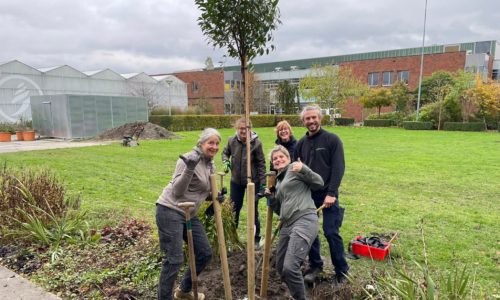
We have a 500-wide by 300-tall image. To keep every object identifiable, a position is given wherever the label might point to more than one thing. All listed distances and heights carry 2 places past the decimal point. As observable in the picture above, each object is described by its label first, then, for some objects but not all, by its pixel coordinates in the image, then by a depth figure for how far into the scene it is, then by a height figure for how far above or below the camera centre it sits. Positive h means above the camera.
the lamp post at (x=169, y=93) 39.76 +1.84
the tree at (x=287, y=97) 43.69 +1.38
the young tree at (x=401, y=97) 36.22 +1.03
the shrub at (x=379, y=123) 33.84 -1.61
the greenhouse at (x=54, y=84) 26.61 +2.21
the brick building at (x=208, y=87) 53.88 +3.41
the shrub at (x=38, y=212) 4.36 -1.40
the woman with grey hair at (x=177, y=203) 2.88 -0.81
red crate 4.11 -1.77
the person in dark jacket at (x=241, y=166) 4.47 -0.77
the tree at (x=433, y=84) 34.91 +2.38
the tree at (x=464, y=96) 28.09 +0.86
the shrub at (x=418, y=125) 29.13 -1.61
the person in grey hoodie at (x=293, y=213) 2.81 -0.94
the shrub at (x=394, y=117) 33.70 -1.05
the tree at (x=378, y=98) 36.19 +0.96
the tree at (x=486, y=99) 27.33 +0.58
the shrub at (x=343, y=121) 37.28 -1.52
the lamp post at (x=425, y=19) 35.70 +9.20
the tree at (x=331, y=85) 34.94 +2.26
